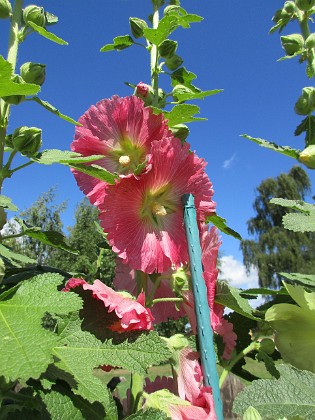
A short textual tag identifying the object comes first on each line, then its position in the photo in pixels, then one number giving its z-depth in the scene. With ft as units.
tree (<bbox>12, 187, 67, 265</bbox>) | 58.34
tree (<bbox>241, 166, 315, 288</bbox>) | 51.13
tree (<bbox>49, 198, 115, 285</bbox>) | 38.77
